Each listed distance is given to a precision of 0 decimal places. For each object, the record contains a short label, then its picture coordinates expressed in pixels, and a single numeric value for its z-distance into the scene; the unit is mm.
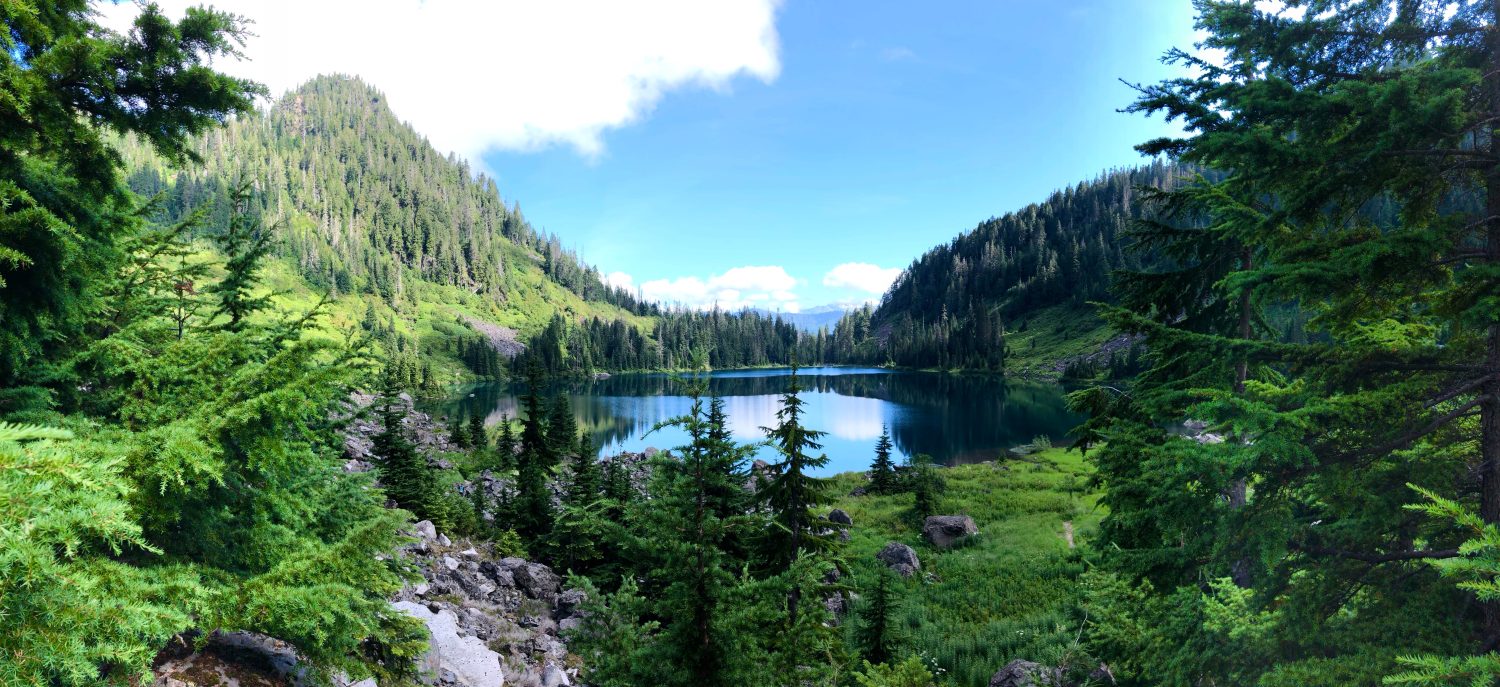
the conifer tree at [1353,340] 5531
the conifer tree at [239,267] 10438
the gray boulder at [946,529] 30562
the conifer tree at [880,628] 14320
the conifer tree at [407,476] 21469
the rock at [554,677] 11445
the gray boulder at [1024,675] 12922
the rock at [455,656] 9843
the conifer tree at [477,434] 51312
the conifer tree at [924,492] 34719
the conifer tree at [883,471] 43094
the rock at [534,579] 18125
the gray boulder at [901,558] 25281
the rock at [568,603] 16609
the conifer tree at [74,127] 5164
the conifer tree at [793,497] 14766
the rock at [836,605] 21536
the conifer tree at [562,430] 46891
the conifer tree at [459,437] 52406
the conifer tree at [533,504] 23953
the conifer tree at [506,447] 42941
